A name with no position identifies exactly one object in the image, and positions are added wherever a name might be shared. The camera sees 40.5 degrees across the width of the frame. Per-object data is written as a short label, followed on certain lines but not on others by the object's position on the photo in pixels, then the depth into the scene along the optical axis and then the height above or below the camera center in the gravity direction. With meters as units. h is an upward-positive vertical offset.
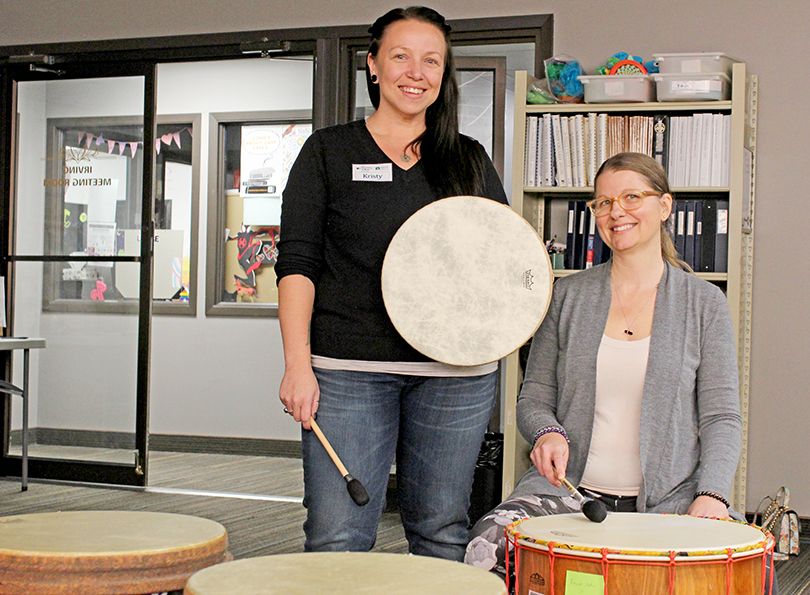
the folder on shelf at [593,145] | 4.25 +0.52
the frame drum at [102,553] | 1.41 -0.37
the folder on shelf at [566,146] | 4.28 +0.52
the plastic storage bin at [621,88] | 4.20 +0.74
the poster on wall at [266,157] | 6.92 +0.74
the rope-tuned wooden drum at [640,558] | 1.53 -0.39
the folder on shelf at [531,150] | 4.34 +0.51
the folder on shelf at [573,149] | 4.27 +0.51
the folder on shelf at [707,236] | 4.08 +0.17
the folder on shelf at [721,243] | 4.06 +0.15
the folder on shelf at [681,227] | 4.13 +0.20
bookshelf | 4.02 +0.34
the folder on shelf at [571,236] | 4.34 +0.17
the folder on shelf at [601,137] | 4.23 +0.55
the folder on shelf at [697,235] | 4.10 +0.18
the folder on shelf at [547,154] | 4.32 +0.49
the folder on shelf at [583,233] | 4.32 +0.18
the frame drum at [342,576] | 1.28 -0.37
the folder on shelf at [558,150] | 4.30 +0.51
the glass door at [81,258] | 5.48 +0.06
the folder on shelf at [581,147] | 4.26 +0.51
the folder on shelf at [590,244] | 4.31 +0.14
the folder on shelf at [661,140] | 4.16 +0.54
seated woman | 2.09 -0.21
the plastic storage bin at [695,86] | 4.09 +0.73
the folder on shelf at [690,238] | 4.11 +0.16
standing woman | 2.03 -0.11
